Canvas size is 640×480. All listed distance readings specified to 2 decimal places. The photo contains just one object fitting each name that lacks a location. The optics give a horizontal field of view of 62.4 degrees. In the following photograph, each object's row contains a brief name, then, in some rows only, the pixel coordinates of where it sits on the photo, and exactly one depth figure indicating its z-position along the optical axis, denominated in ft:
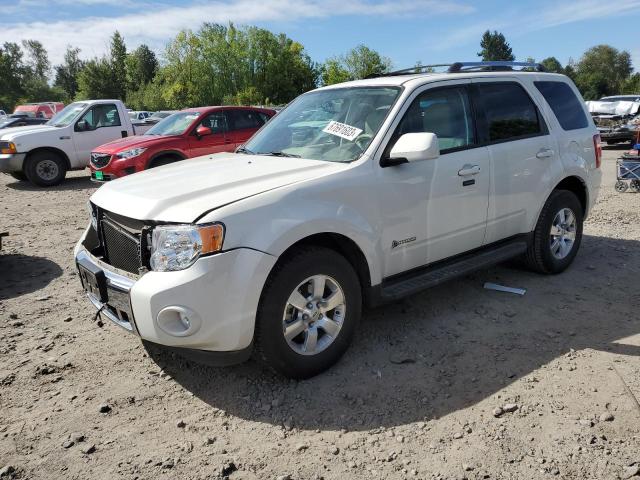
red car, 32.37
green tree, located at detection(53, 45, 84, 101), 323.16
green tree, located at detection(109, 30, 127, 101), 222.42
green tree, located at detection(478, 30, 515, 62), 332.19
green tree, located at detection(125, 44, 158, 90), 225.76
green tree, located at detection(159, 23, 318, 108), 187.01
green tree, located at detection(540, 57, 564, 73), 296.18
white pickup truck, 38.58
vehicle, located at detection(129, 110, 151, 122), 109.48
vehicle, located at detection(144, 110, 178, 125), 71.30
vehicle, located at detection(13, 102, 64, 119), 116.98
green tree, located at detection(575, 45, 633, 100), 260.62
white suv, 9.32
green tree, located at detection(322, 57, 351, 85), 218.59
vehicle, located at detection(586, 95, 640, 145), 53.78
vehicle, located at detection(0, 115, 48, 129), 77.66
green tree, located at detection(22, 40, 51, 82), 334.24
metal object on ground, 15.46
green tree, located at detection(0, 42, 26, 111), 241.96
